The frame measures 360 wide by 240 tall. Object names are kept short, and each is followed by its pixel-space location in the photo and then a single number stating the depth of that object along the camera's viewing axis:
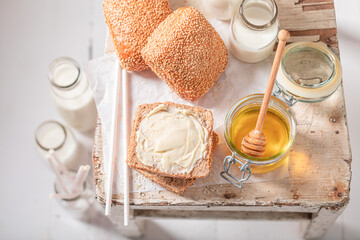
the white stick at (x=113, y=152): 0.99
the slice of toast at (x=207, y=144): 0.94
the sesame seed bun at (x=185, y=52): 0.97
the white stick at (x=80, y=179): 1.27
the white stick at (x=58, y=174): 1.21
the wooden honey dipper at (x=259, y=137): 0.84
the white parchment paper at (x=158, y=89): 1.03
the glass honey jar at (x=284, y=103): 0.93
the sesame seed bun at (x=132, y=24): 1.01
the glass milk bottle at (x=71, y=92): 1.34
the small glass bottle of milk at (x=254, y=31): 0.98
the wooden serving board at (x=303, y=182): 0.97
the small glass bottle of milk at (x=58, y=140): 1.45
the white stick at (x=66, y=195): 1.29
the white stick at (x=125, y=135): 0.98
